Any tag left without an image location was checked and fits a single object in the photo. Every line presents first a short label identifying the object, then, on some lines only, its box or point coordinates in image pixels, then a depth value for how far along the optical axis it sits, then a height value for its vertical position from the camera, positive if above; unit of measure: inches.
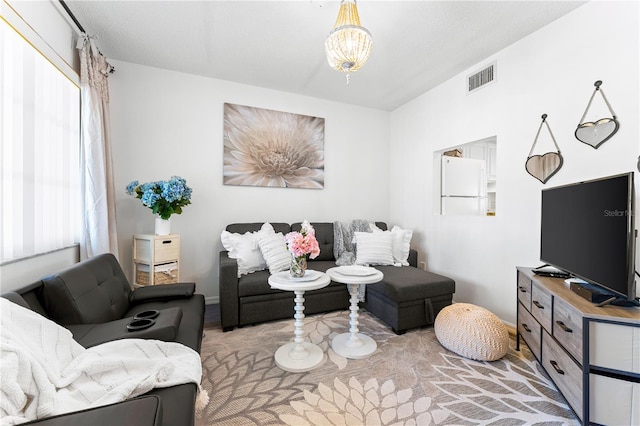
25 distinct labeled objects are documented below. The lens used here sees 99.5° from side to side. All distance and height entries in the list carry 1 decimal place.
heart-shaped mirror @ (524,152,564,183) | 88.8 +16.2
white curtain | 91.4 +17.3
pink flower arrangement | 83.6 -10.5
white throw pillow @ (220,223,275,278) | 112.0 -17.3
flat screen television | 54.3 -4.6
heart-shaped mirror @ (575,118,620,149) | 75.5 +23.8
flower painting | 133.3 +32.1
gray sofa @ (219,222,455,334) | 99.5 -34.2
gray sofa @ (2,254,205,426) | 32.5 -24.5
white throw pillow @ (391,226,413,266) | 128.8 -16.7
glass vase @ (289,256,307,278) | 85.4 -17.9
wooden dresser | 50.3 -28.9
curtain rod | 81.4 +61.3
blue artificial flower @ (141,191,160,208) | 101.4 +4.1
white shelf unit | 102.3 -19.5
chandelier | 68.8 +43.8
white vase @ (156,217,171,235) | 106.7 -6.8
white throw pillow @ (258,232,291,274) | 110.6 -17.7
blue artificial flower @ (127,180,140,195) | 107.2 +8.6
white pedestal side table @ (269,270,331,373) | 79.3 -42.3
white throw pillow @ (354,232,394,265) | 124.3 -17.4
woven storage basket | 103.0 -25.2
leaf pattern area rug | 60.6 -45.8
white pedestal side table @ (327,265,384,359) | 85.8 -37.7
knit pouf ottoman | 81.4 -37.9
